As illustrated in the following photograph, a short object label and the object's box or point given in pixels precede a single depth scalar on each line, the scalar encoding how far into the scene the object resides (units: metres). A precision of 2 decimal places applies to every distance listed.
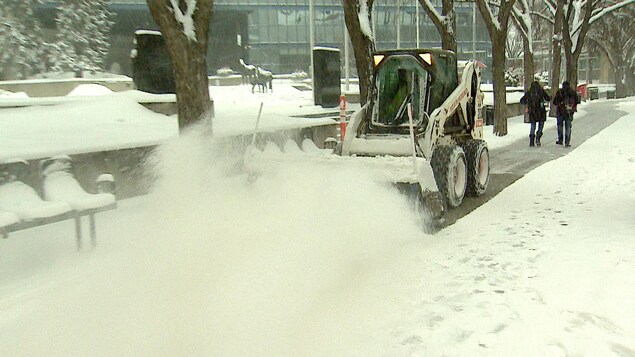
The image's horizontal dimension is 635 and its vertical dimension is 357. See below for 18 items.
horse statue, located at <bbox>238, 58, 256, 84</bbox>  40.69
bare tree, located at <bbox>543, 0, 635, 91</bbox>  28.70
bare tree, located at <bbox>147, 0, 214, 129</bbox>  9.91
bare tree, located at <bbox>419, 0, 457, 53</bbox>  18.91
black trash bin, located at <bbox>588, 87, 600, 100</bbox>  52.25
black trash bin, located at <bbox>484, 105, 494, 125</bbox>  25.67
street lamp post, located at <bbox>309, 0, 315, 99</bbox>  29.38
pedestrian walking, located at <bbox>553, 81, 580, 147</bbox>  17.48
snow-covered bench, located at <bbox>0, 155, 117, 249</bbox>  6.71
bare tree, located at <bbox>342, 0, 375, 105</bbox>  14.82
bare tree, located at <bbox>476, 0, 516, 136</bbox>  21.08
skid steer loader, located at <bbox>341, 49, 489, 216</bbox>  9.44
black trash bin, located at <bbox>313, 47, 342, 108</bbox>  22.39
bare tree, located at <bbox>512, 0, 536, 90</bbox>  27.73
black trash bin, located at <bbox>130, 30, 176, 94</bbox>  15.71
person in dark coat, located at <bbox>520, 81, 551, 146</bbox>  17.80
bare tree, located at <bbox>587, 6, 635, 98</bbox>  46.72
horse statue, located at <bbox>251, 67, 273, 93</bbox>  38.41
